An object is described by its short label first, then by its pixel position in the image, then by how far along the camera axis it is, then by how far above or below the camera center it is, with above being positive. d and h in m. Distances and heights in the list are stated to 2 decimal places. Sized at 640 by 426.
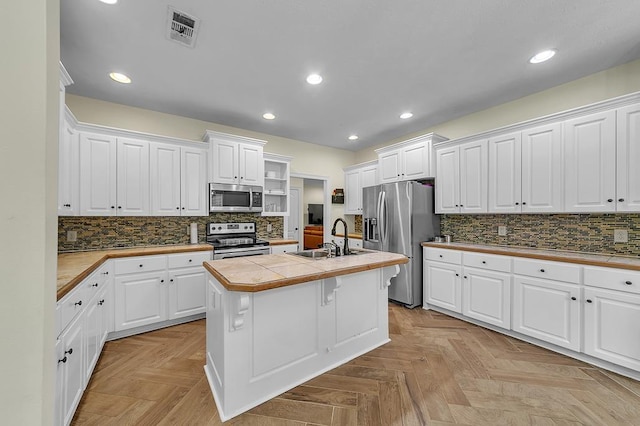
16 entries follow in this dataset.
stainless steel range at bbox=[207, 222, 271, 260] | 3.53 -0.41
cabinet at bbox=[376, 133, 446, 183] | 3.86 +0.87
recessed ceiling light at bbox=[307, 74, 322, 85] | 2.74 +1.45
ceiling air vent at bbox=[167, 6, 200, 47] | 1.92 +1.46
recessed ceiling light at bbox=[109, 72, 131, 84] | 2.70 +1.44
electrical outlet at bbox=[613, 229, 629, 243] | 2.54 -0.21
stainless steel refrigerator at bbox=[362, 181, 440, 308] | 3.74 -0.19
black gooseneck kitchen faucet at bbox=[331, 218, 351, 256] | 2.62 -0.36
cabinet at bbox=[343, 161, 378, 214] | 4.97 +0.65
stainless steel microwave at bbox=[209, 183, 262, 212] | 3.75 +0.23
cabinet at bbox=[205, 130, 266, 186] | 3.71 +0.81
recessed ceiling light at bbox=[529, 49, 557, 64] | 2.35 +1.47
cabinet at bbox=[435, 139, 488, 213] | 3.36 +0.50
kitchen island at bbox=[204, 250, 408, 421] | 1.75 -0.85
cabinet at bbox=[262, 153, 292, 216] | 4.44 +0.50
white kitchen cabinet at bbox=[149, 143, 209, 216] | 3.38 +0.44
